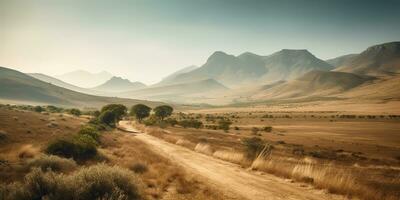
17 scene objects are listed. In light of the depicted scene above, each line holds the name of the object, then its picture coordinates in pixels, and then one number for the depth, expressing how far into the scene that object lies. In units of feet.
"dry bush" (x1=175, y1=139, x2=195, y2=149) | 114.13
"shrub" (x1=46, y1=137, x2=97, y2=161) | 60.95
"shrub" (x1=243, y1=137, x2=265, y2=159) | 85.08
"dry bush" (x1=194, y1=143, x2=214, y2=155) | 92.83
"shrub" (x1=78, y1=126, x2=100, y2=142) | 110.10
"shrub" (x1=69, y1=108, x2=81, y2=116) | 379.14
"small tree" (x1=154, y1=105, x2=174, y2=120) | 358.43
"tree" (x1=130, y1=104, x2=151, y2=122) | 345.31
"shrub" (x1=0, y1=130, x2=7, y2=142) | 84.79
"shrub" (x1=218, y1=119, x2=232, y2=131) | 263.62
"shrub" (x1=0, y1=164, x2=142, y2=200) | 28.98
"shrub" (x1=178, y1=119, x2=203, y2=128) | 278.46
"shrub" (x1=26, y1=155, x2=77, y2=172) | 44.36
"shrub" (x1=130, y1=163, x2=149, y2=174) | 53.90
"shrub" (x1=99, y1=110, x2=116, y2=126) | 240.73
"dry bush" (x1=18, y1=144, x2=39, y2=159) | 59.45
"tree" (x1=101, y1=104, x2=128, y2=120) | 260.25
